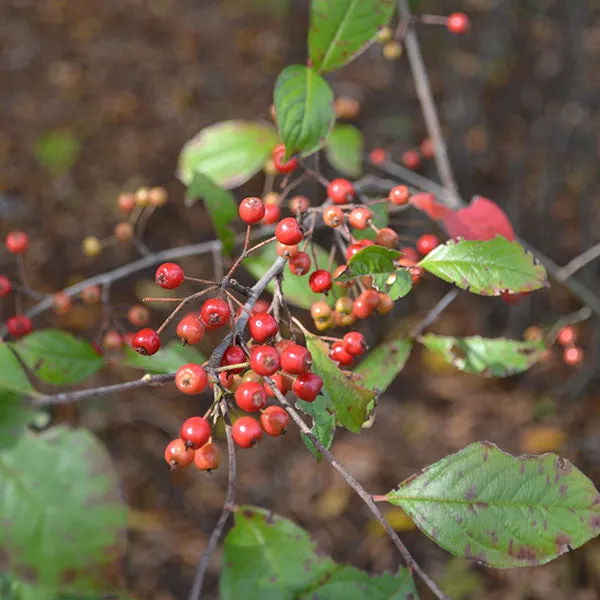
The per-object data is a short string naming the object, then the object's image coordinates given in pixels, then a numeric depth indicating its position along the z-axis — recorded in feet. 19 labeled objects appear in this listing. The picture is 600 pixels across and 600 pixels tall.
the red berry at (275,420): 1.05
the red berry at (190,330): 1.05
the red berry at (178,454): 1.04
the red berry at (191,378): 1.00
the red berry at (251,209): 1.11
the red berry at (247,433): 1.03
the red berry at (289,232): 1.07
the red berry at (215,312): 1.02
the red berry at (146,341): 1.05
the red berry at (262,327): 1.02
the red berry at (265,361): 0.99
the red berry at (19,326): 1.39
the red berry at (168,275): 1.08
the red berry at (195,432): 1.02
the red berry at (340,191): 1.23
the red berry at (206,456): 1.06
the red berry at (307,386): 1.03
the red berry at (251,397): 1.01
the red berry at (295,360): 1.03
